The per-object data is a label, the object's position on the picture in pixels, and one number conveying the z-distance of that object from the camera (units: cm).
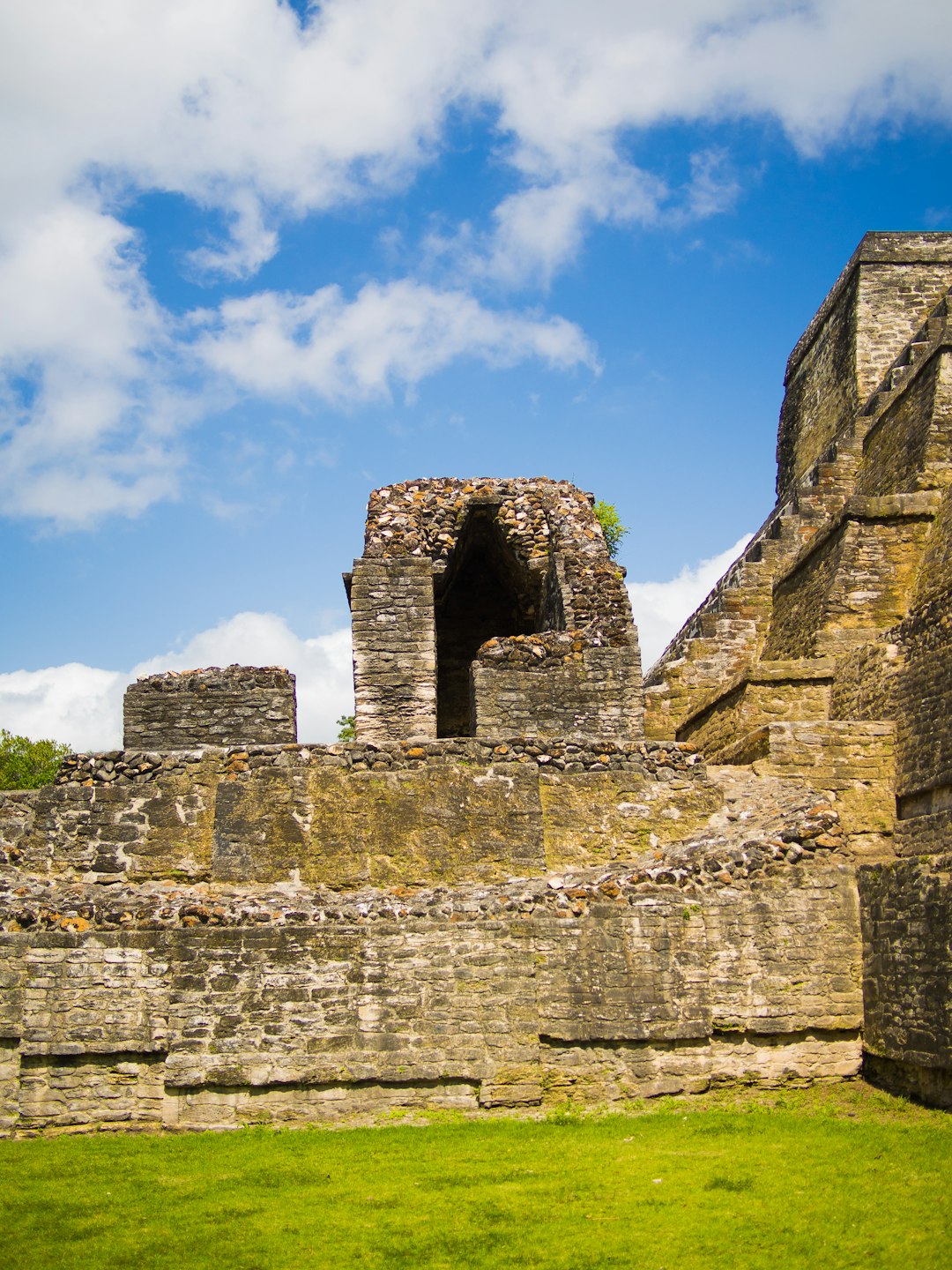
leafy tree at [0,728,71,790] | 3388
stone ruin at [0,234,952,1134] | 892
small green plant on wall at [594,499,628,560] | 2812
